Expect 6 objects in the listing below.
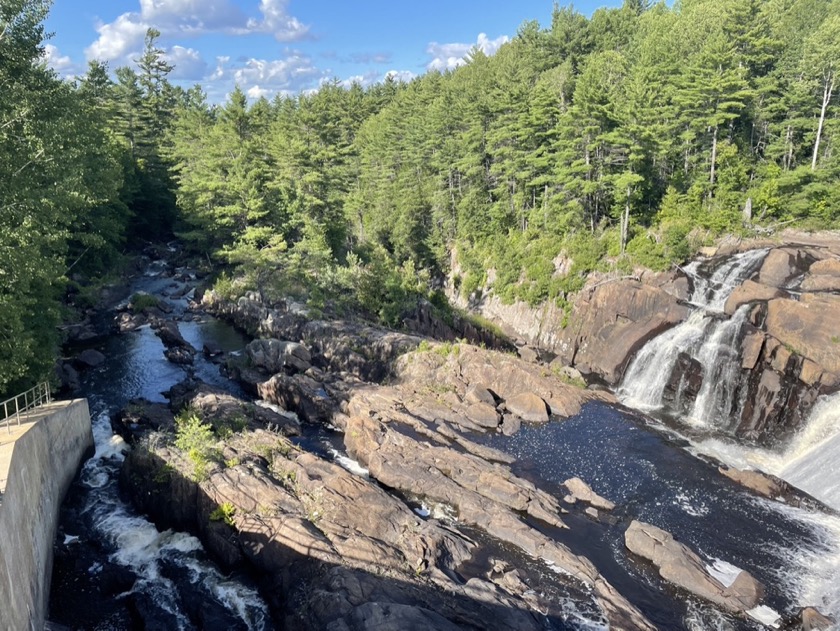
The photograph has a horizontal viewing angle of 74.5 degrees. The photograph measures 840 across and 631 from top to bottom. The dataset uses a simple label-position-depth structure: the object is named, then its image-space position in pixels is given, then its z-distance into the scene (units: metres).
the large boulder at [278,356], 34.94
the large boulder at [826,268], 32.12
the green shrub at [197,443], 20.77
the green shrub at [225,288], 48.03
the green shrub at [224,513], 19.00
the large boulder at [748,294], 32.16
